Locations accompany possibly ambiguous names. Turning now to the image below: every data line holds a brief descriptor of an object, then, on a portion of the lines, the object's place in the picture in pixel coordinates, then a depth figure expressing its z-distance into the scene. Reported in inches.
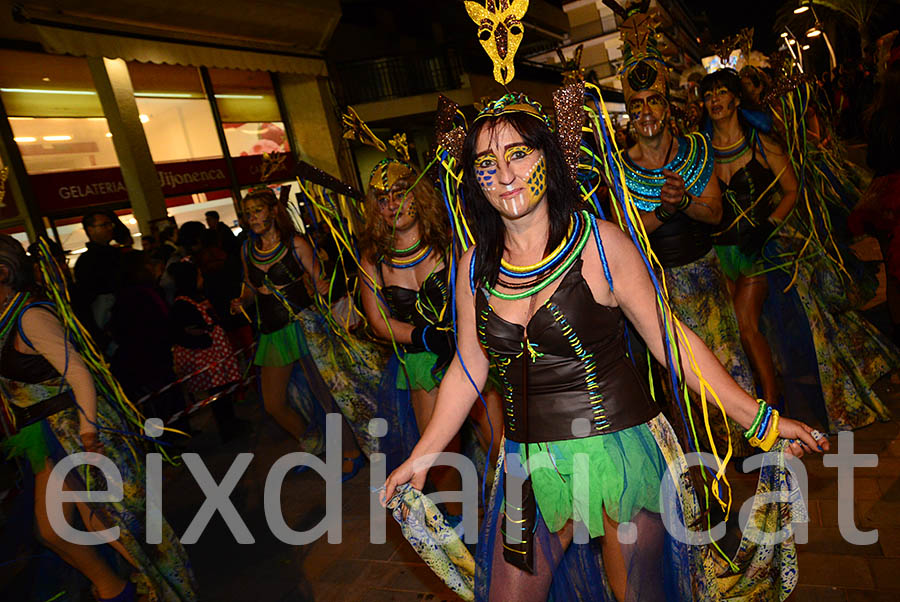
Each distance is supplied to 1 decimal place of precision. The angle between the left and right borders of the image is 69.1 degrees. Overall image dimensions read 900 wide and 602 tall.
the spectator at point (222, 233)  289.0
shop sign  364.8
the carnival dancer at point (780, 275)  158.4
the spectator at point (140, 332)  220.2
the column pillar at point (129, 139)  397.7
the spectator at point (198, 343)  238.2
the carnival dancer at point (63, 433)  131.3
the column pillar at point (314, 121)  582.9
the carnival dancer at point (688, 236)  146.9
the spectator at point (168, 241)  271.1
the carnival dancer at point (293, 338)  195.8
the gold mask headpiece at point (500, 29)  84.4
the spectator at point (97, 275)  212.5
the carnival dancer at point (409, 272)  147.5
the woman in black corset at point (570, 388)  78.9
